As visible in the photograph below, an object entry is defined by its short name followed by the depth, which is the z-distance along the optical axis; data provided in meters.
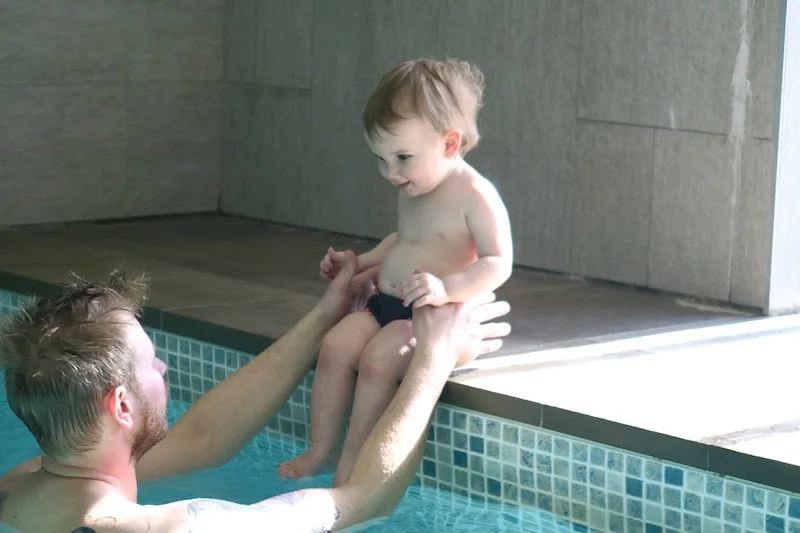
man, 2.66
